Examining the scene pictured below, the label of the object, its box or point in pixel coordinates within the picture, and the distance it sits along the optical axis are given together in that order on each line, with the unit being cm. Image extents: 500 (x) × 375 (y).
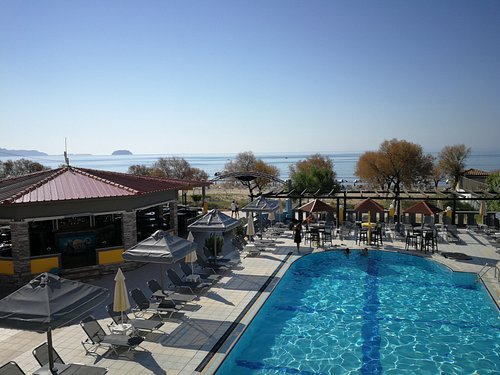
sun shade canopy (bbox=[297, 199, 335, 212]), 2103
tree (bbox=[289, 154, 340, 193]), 4212
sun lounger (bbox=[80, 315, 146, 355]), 897
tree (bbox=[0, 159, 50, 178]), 6581
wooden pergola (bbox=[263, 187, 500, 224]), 2282
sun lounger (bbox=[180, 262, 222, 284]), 1441
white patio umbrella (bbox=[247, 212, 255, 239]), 1966
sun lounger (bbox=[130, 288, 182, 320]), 1104
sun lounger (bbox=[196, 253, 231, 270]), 1591
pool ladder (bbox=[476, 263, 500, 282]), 1495
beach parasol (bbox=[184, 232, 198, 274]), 1413
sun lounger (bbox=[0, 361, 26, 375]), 713
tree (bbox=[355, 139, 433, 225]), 5975
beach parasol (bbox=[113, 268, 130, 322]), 957
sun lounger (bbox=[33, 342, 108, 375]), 765
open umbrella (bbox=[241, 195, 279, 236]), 2105
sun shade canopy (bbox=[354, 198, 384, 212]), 2056
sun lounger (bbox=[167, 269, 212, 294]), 1338
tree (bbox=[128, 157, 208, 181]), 6481
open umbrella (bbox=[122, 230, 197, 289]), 1140
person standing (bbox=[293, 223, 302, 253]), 1913
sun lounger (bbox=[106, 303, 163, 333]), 988
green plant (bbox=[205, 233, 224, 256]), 1734
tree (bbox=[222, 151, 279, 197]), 6513
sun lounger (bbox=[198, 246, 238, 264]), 1648
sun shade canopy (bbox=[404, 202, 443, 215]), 1977
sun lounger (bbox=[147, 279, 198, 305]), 1190
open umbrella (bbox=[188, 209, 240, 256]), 1605
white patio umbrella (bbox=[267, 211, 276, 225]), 2357
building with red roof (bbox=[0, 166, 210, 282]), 1487
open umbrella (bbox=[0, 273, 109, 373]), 687
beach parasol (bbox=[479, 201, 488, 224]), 2238
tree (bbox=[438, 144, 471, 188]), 6962
